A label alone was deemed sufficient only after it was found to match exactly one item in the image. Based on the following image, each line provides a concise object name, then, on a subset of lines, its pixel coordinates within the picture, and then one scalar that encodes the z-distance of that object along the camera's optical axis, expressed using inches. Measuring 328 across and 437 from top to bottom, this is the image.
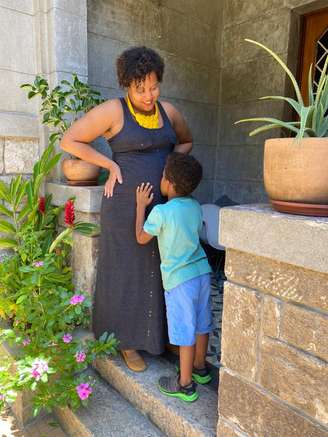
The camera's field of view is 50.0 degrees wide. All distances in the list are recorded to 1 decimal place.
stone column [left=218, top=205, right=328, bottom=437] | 41.0
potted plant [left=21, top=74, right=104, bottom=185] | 95.9
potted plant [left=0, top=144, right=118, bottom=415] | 72.9
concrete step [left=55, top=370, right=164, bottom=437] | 71.0
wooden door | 138.1
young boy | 71.0
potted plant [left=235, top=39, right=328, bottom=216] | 41.7
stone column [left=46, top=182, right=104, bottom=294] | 90.5
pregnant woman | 76.9
